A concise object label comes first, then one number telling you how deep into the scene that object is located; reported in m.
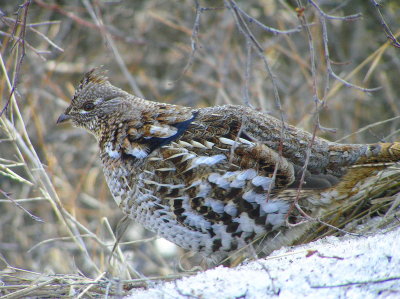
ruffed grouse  6.96
